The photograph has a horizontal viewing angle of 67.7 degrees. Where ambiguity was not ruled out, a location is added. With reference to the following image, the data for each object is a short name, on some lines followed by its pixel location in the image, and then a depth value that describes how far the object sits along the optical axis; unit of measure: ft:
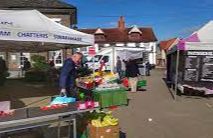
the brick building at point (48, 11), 44.97
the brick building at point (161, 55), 91.66
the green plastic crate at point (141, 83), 27.14
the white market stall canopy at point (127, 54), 45.56
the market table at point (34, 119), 8.54
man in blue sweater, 12.76
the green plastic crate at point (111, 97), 17.68
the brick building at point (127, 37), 89.23
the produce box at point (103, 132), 9.91
